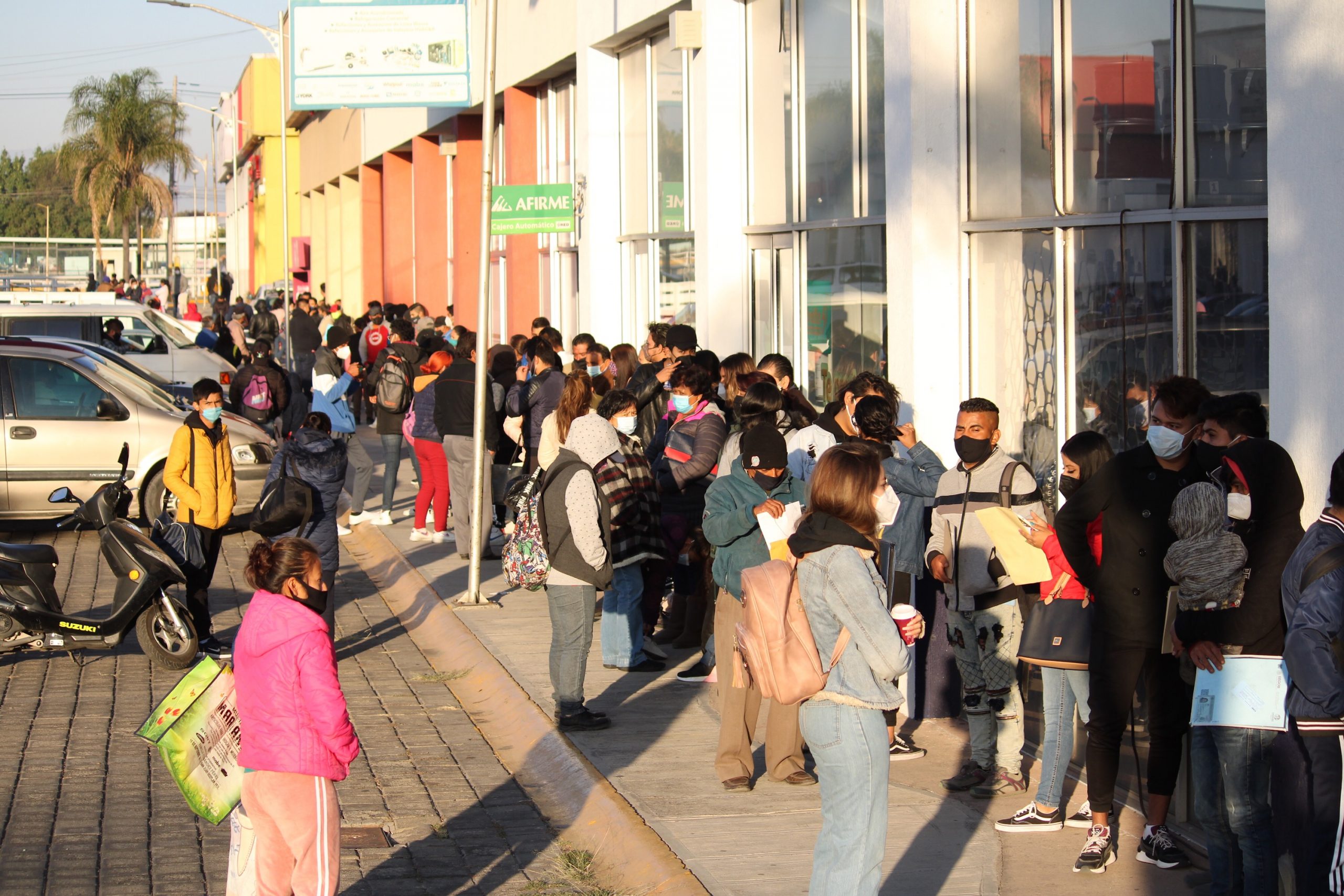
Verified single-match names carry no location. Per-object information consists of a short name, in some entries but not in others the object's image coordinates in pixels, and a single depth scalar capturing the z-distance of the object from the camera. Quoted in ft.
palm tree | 238.48
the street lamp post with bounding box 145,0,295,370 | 101.52
